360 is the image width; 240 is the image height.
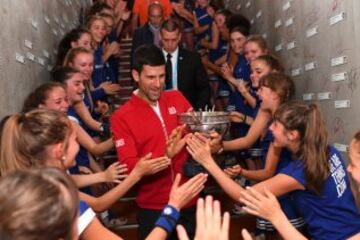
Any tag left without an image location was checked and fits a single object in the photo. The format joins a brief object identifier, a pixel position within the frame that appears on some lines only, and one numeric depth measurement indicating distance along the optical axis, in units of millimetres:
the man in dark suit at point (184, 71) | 4715
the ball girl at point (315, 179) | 2336
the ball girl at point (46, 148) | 1814
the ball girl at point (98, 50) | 4816
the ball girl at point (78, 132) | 2598
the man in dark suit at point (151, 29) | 5664
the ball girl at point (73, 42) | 4590
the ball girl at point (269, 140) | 2969
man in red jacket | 2754
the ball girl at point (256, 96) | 3605
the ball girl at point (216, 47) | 5910
